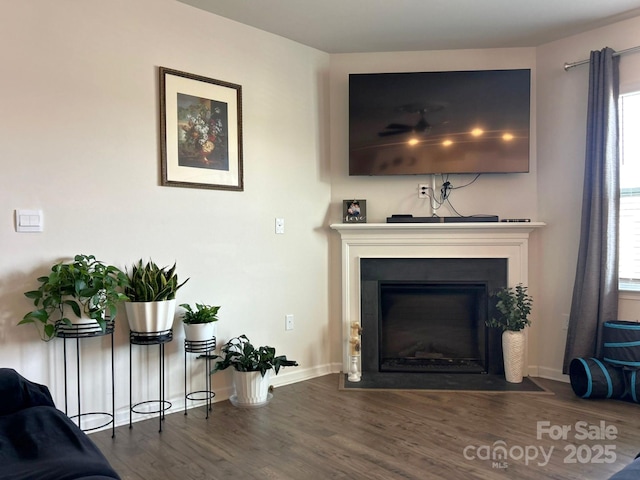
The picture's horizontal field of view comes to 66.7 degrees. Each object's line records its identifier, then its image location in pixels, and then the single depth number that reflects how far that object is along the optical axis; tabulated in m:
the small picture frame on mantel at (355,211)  3.79
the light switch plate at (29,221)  2.49
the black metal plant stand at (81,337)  2.47
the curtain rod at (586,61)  3.26
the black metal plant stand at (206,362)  2.90
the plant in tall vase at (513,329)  3.53
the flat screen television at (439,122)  3.66
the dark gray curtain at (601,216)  3.31
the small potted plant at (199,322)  2.89
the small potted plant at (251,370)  3.08
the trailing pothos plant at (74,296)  2.41
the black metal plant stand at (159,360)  2.68
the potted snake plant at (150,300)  2.67
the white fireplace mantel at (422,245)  3.68
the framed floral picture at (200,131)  3.02
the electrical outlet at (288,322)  3.64
